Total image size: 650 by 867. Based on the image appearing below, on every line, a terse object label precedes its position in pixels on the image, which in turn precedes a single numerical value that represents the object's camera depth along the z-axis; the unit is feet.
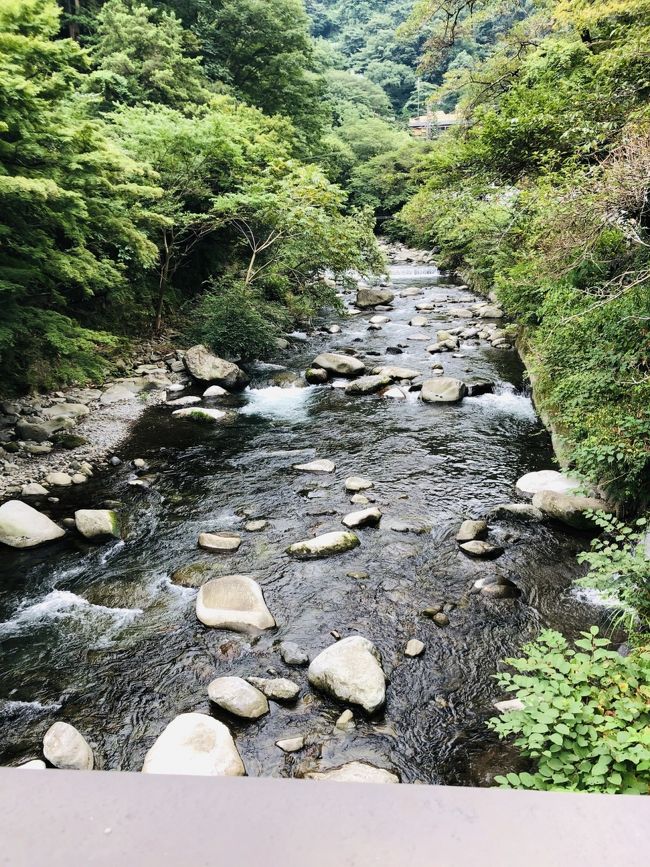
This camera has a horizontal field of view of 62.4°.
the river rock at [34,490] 23.89
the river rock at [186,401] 35.68
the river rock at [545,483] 22.43
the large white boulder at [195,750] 11.15
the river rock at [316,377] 39.73
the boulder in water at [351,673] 13.14
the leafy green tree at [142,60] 55.77
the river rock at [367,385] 37.37
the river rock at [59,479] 24.86
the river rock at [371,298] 64.84
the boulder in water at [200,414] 33.24
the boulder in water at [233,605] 15.98
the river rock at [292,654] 14.64
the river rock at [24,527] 20.07
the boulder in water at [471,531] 19.95
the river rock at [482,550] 19.08
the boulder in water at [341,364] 40.50
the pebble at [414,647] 14.90
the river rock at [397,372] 39.06
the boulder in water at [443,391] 34.68
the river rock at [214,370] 38.90
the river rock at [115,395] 35.09
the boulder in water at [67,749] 11.62
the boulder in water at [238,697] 13.00
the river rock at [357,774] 11.11
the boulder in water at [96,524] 20.63
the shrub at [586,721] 7.85
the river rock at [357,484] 24.23
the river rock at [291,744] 12.11
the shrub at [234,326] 42.75
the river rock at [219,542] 19.93
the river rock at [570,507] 20.07
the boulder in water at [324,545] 19.48
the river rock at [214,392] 37.32
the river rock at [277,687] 13.47
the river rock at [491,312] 55.83
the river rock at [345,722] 12.67
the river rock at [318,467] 26.37
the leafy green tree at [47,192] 21.42
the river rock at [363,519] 21.23
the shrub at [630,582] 11.93
